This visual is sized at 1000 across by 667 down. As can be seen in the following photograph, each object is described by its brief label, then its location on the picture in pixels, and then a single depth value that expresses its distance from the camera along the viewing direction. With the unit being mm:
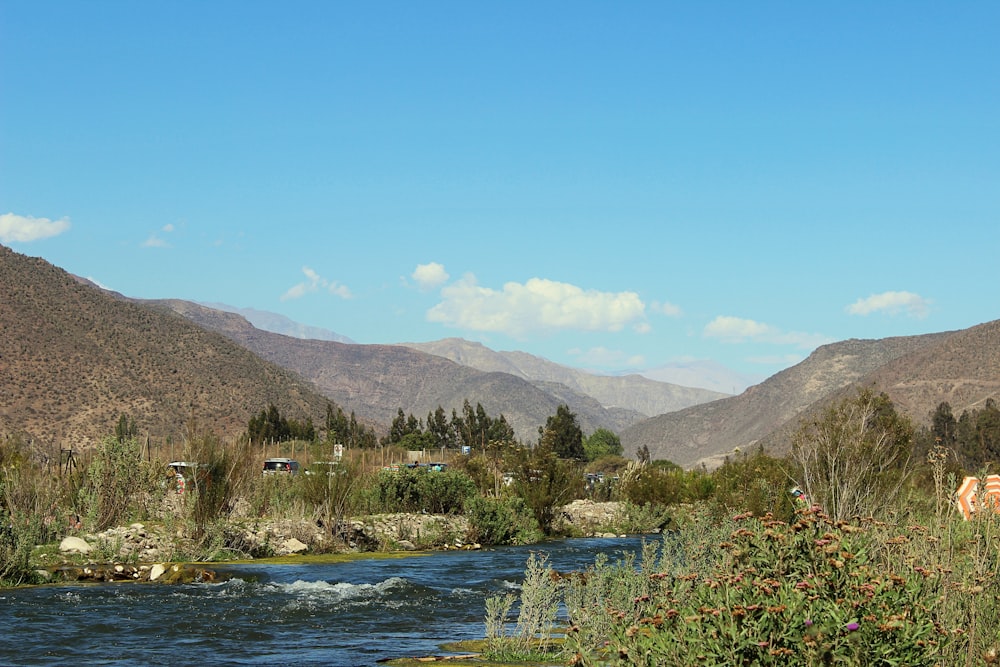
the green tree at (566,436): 85438
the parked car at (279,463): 53500
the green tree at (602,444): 107012
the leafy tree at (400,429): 93625
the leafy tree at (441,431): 95119
